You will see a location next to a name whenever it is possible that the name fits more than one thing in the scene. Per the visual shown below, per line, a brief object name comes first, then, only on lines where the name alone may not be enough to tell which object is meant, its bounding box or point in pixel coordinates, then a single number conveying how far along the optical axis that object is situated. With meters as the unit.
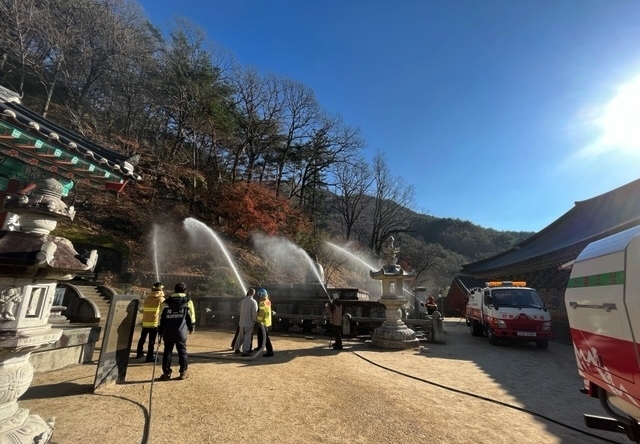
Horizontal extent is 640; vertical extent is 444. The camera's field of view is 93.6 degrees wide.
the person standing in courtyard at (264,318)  8.59
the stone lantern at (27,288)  2.76
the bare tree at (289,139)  34.49
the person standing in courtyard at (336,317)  10.05
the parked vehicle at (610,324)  2.63
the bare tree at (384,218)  39.03
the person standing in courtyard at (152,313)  7.54
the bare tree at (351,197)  39.12
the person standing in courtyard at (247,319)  8.37
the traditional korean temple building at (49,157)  4.77
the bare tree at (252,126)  31.27
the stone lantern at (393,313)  10.62
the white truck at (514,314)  11.26
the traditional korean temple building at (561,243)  14.11
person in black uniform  6.01
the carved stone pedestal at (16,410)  2.73
